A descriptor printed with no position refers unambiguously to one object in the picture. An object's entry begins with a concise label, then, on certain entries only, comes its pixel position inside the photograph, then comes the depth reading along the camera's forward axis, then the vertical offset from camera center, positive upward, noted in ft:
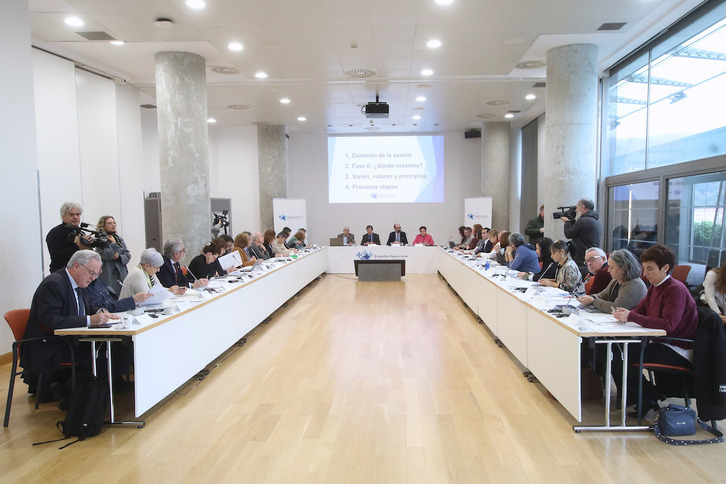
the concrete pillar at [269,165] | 42.60 +4.05
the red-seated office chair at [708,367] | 9.76 -3.22
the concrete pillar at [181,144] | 22.66 +3.19
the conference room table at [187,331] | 10.62 -3.19
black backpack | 10.32 -4.18
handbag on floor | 10.09 -4.42
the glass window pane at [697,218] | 18.48 -0.40
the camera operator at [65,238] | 15.48 -0.77
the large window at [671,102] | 18.56 +4.83
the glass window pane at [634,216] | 23.80 -0.36
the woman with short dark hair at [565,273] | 15.44 -2.03
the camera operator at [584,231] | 18.67 -0.82
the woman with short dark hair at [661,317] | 10.21 -2.28
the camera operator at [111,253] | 15.48 -1.29
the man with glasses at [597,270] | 13.66 -1.73
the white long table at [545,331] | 10.21 -3.12
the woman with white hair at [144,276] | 13.66 -1.78
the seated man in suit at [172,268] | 16.51 -1.87
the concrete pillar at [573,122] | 22.74 +4.03
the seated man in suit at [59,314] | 10.75 -2.25
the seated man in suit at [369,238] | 39.48 -2.21
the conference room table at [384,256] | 37.88 -3.51
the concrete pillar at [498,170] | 42.24 +3.42
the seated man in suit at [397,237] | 40.16 -2.18
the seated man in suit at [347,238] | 40.45 -2.20
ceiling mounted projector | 30.58 +6.32
